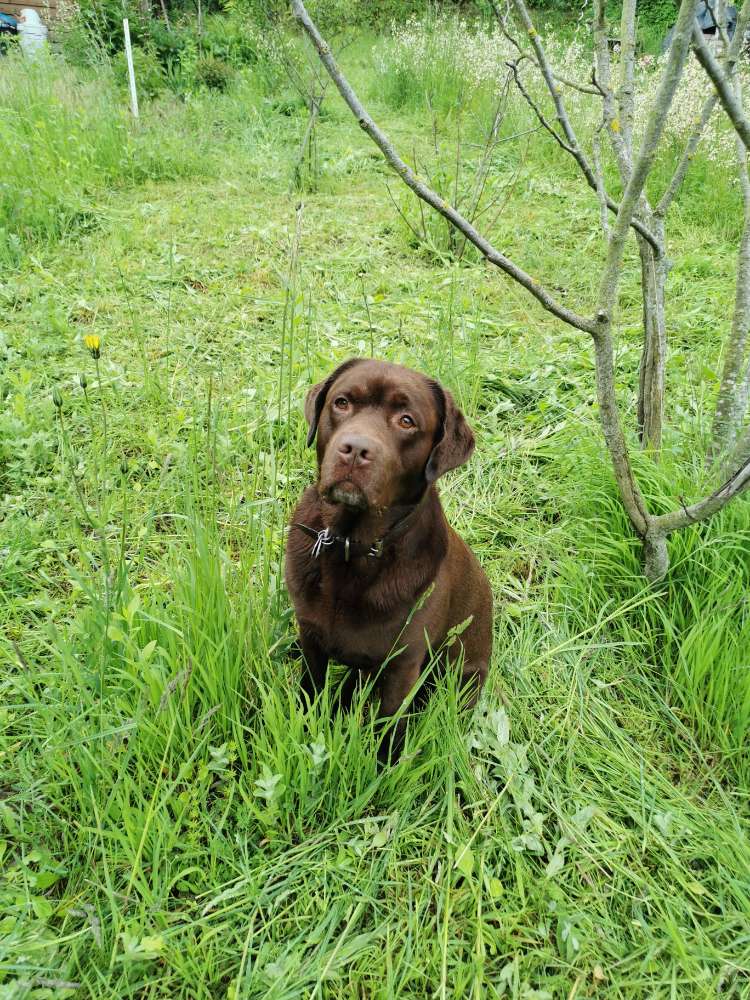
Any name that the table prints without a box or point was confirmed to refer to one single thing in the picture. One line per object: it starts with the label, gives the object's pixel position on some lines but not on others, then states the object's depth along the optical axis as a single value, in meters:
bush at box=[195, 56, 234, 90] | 8.66
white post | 6.84
